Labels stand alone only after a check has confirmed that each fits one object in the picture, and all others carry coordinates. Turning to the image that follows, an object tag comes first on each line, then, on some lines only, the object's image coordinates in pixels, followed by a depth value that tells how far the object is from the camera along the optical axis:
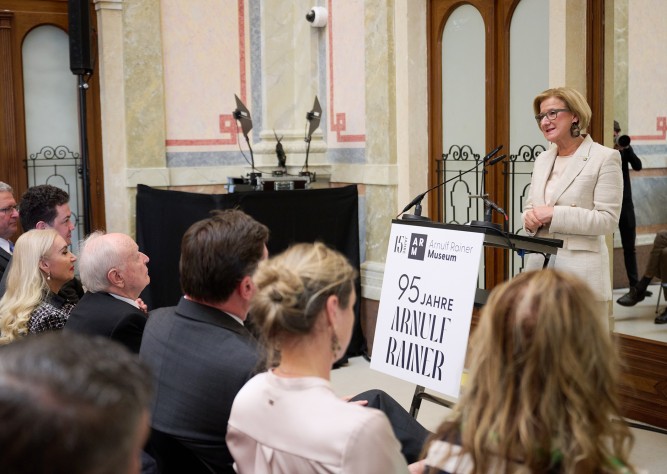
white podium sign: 3.20
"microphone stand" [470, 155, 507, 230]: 3.28
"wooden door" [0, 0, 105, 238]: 6.21
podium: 3.25
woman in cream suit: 3.59
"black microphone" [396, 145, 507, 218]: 3.57
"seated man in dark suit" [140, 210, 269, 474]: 2.15
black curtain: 5.42
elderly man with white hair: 2.75
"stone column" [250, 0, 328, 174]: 6.28
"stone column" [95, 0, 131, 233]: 6.12
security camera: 6.07
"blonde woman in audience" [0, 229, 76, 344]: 3.01
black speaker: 5.56
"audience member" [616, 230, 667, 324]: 4.67
